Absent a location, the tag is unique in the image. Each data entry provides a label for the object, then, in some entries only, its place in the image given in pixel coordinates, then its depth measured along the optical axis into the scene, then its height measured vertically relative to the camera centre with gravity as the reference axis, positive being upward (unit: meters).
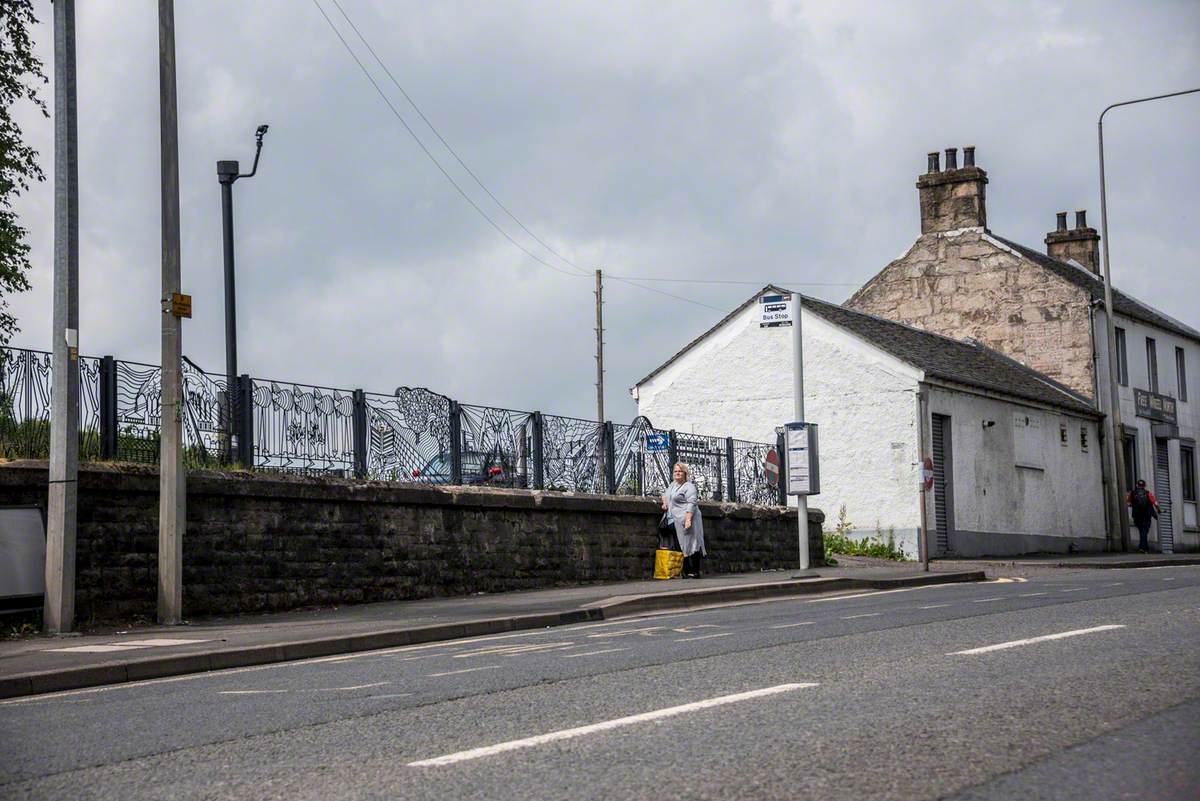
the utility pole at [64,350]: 13.79 +1.93
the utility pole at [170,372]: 14.70 +1.78
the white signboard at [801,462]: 21.30 +0.86
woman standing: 21.53 +0.11
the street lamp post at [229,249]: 19.91 +4.11
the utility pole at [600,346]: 44.81 +5.70
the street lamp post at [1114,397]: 34.16 +2.82
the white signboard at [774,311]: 20.81 +3.11
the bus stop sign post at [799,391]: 21.55 +2.01
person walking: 36.25 -0.05
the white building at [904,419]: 31.11 +2.30
